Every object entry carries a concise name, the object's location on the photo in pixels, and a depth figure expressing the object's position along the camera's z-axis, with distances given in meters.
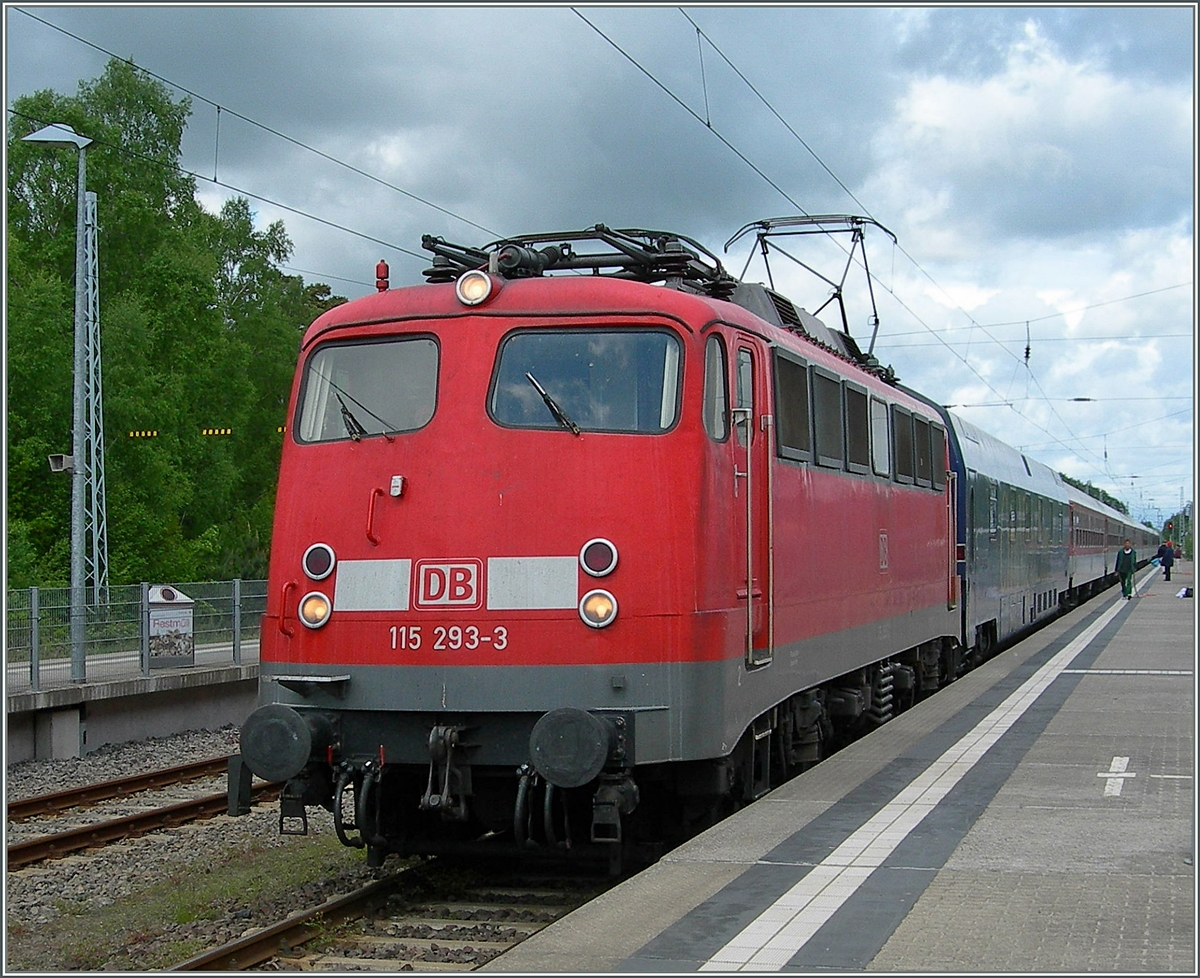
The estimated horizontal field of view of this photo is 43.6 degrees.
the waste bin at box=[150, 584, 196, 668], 18.67
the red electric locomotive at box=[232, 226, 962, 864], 7.91
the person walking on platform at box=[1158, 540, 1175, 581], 56.50
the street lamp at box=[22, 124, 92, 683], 22.61
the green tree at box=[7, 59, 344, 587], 36.78
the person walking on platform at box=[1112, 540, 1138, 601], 41.88
